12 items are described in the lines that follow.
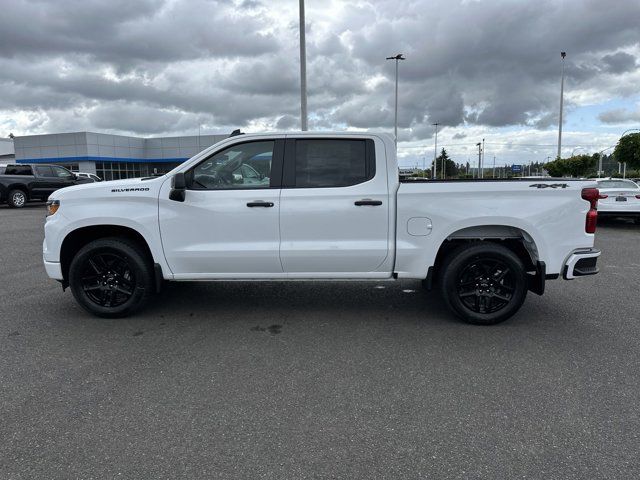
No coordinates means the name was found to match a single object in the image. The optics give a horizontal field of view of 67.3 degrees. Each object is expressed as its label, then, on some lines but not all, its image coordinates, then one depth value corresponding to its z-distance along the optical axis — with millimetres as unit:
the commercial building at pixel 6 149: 73750
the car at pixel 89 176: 23734
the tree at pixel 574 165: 48188
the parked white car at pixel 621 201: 13219
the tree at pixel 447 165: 100531
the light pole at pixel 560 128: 39844
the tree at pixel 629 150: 32062
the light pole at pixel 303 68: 16281
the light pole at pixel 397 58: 40844
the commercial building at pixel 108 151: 45219
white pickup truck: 4762
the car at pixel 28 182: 19719
